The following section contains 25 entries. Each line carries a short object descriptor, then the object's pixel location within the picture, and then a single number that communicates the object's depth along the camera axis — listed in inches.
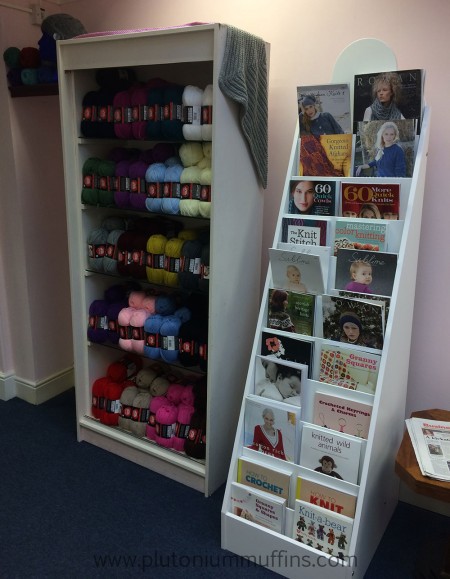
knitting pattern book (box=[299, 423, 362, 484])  68.4
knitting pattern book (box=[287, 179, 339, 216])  73.6
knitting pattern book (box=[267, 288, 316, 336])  72.6
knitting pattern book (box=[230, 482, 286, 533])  74.1
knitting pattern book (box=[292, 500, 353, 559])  68.5
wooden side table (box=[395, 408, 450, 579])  61.3
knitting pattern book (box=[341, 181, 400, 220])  69.1
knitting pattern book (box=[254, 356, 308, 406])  72.7
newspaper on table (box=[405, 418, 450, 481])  63.5
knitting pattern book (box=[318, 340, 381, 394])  68.1
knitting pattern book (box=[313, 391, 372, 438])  68.4
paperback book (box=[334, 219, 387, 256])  68.7
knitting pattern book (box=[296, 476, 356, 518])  68.7
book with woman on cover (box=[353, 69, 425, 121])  66.9
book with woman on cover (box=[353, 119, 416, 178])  68.7
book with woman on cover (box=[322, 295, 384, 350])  67.3
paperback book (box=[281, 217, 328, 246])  73.1
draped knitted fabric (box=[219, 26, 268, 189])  73.4
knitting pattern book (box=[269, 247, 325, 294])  70.7
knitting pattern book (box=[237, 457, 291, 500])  74.4
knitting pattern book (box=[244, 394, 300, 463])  73.4
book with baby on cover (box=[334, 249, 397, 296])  67.3
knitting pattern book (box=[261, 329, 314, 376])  72.4
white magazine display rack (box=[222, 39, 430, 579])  67.2
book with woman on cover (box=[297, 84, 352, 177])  72.7
